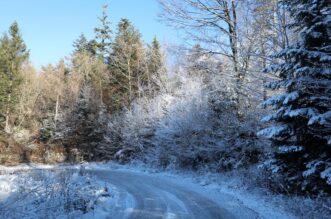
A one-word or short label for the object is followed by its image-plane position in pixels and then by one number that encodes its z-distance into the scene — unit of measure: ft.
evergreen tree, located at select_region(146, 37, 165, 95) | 90.89
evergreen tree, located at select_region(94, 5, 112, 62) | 145.38
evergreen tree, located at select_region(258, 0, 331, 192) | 24.27
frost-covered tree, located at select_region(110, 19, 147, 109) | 98.48
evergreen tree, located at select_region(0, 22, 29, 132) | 99.40
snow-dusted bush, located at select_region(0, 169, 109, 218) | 22.41
